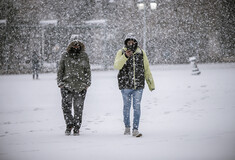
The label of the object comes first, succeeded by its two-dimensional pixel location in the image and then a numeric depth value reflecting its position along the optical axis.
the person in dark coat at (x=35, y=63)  36.52
